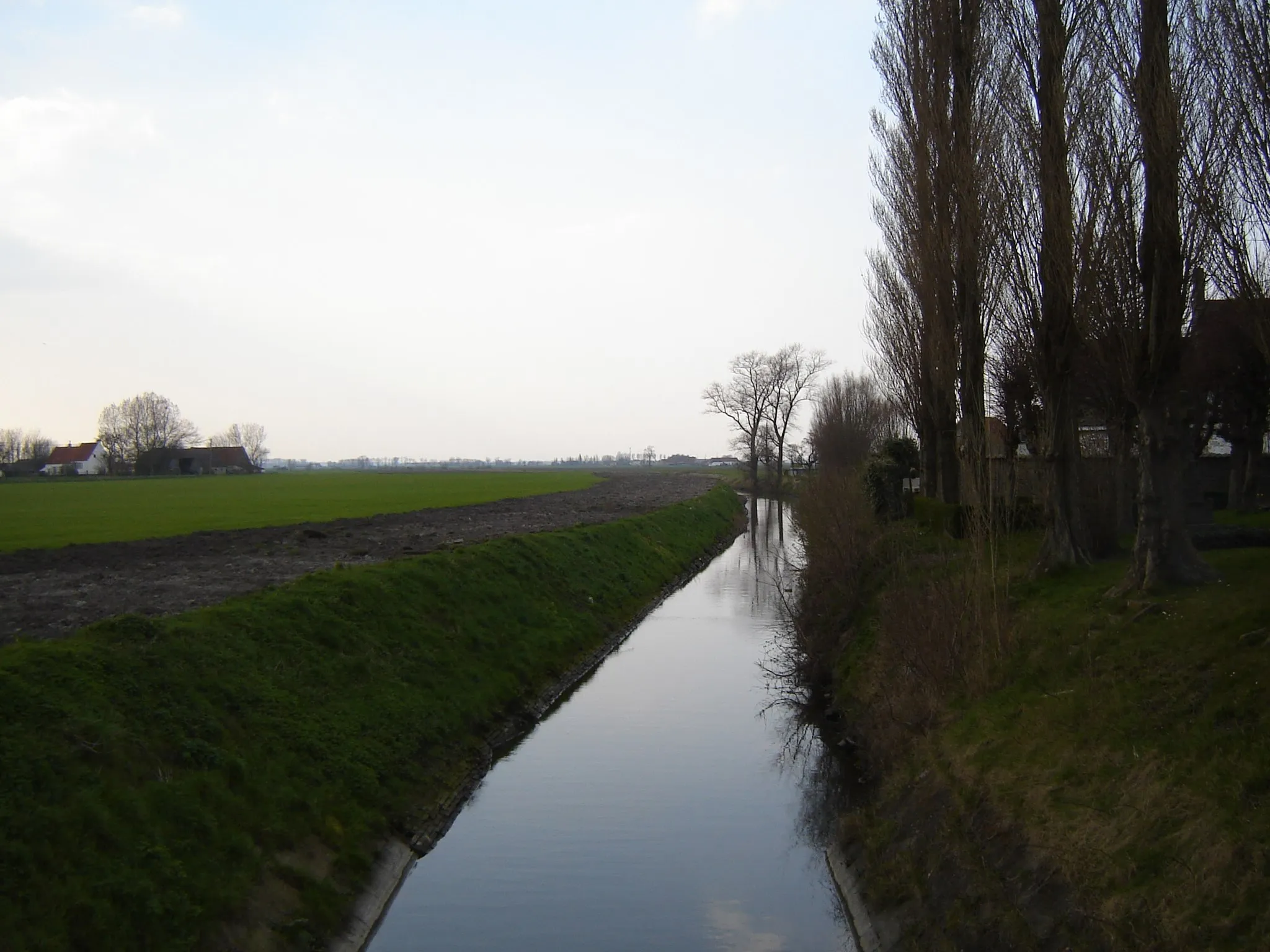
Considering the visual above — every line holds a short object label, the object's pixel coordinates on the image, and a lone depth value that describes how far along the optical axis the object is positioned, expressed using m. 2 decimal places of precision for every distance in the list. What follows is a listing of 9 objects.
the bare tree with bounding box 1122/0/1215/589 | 11.25
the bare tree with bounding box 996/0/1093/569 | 12.99
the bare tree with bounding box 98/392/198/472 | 129.12
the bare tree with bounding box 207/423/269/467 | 181.62
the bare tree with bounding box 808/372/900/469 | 58.03
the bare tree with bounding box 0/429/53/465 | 139.62
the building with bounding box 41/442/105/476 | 124.19
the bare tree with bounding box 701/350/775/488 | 96.31
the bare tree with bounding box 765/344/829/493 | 95.50
